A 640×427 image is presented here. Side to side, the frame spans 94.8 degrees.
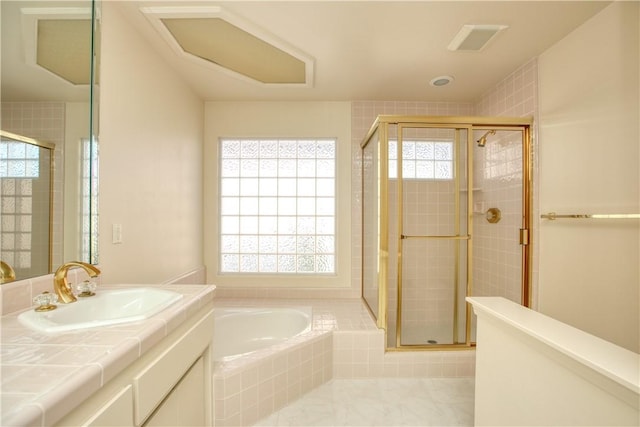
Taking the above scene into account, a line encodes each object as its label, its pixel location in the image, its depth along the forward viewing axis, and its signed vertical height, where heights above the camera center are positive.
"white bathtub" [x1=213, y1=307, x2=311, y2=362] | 2.44 -0.95
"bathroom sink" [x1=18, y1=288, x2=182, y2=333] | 0.86 -0.35
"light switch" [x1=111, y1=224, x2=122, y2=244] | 1.59 -0.11
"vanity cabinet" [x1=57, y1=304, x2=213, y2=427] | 0.66 -0.50
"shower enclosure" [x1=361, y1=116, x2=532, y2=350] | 2.16 -0.04
